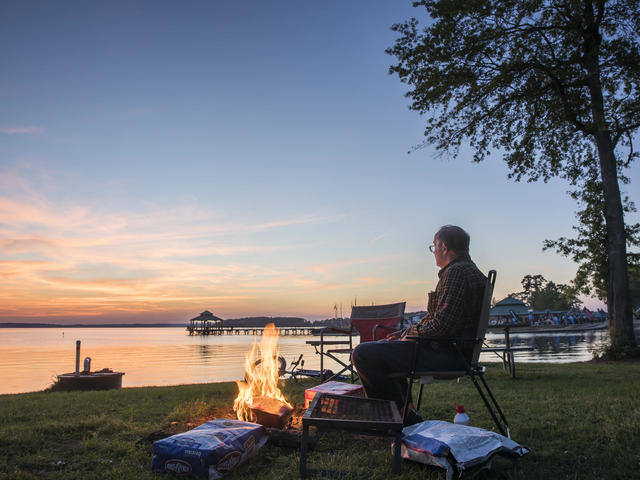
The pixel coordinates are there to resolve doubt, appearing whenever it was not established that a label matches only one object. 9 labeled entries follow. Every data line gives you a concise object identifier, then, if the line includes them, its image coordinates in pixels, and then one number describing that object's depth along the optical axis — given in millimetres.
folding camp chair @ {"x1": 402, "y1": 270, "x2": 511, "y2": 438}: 2805
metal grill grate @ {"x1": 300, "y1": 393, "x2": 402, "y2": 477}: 2377
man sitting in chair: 2879
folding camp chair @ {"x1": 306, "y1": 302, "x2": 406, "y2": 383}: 7016
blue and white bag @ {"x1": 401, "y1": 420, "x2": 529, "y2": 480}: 2264
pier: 97875
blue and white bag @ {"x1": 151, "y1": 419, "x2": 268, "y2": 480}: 2428
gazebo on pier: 81912
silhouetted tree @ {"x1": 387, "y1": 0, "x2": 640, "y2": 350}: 10883
